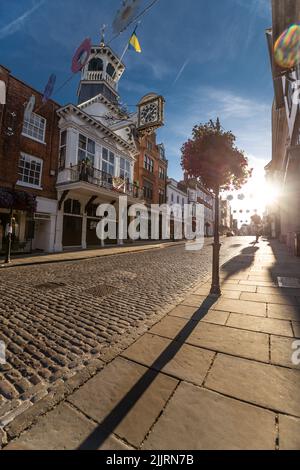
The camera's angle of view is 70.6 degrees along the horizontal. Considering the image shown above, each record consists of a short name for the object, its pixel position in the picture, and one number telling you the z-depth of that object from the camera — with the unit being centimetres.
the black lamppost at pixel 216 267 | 474
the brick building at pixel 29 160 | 1204
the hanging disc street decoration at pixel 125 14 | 506
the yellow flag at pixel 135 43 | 616
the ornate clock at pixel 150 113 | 977
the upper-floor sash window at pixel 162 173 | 2948
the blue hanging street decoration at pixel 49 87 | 859
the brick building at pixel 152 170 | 2508
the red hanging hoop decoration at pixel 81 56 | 691
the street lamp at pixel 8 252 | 915
